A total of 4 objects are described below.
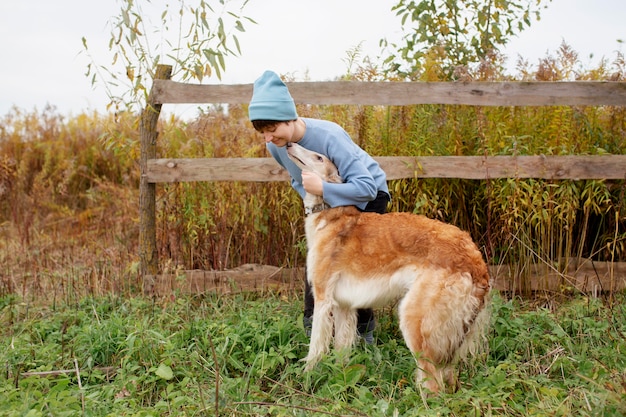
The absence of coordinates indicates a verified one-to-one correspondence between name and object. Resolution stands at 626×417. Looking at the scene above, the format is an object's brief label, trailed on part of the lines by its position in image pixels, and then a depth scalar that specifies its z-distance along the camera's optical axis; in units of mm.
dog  3391
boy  3846
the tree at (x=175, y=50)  5113
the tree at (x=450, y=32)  6148
